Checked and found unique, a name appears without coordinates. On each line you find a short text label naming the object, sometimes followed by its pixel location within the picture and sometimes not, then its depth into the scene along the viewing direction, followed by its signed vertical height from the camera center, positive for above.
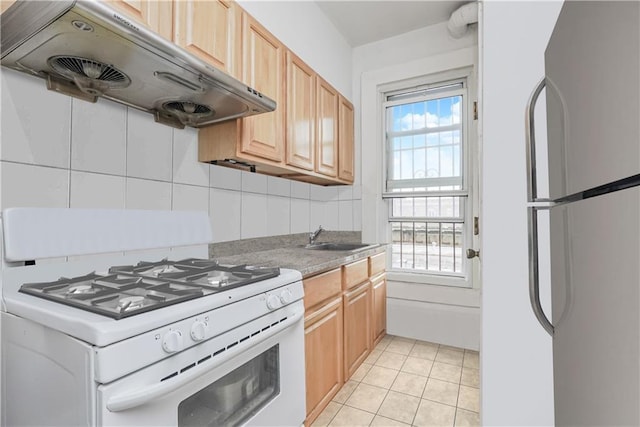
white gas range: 0.66 -0.30
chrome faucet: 2.59 -0.16
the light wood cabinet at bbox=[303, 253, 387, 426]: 1.53 -0.67
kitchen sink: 2.56 -0.25
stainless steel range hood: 0.79 +0.52
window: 2.69 +0.37
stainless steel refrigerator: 0.41 +0.01
